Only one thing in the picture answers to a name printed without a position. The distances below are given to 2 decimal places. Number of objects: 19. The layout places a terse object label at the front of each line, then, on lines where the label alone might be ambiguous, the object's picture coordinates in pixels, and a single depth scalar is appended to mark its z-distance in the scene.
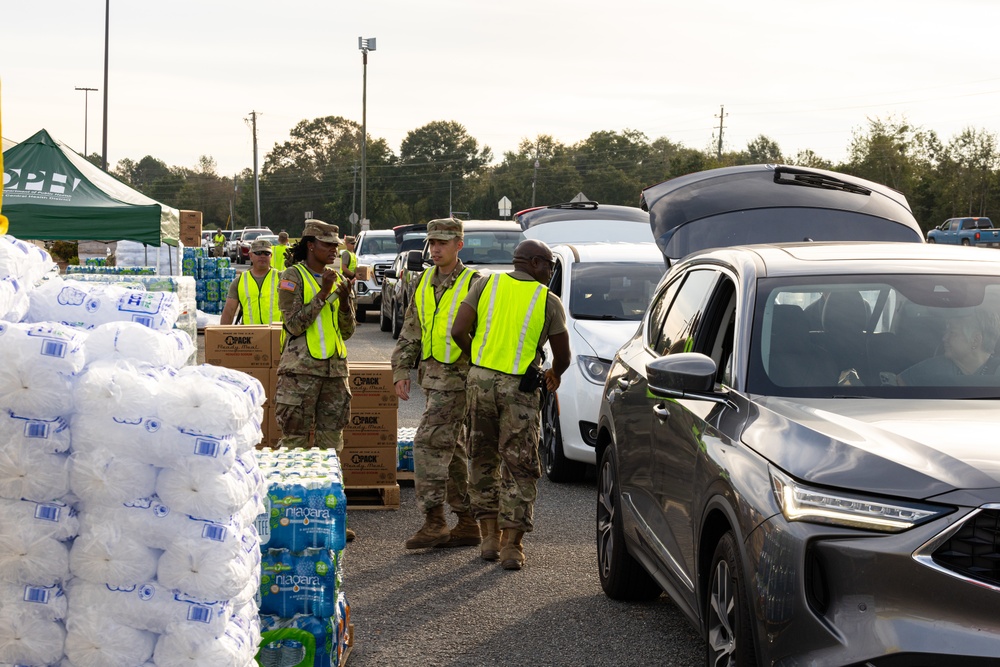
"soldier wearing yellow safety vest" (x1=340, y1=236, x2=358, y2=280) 15.46
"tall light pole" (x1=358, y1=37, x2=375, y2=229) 55.28
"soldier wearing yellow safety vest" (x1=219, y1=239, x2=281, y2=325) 10.91
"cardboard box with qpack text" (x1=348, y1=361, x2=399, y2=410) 9.23
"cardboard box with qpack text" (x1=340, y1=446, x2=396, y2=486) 9.05
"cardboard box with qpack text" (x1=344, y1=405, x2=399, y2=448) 9.10
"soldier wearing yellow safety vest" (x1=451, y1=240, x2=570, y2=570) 7.15
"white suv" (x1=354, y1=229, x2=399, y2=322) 27.28
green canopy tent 14.12
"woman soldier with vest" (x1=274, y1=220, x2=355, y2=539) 7.98
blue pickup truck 52.22
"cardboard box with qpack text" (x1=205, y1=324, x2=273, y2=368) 9.59
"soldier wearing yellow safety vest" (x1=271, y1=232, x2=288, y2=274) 15.64
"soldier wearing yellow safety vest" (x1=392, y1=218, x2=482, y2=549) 7.62
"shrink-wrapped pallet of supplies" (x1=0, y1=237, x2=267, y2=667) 3.81
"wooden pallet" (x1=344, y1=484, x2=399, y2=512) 8.91
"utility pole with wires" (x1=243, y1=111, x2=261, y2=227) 91.72
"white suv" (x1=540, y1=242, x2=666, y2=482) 9.27
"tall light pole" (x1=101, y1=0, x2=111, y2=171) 41.22
